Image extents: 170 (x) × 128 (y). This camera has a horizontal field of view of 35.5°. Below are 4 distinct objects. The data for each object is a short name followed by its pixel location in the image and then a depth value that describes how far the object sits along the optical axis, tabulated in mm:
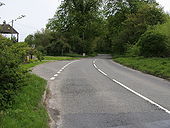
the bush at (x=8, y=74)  5371
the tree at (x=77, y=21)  67925
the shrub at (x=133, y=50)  36606
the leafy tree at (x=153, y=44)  28505
